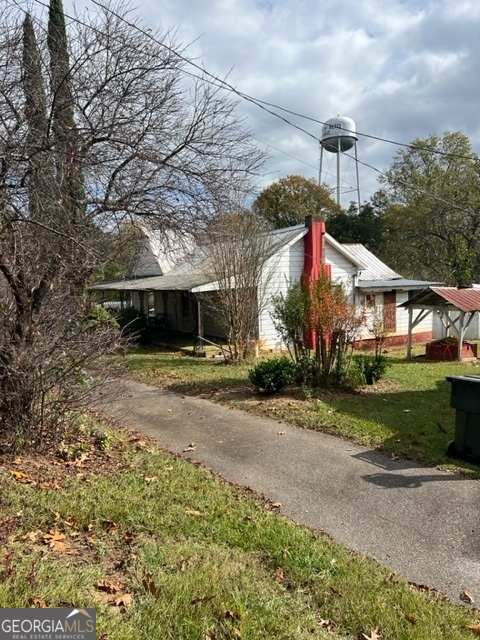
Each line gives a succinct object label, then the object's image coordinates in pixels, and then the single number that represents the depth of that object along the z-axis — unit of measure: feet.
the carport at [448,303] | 49.88
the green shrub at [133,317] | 66.80
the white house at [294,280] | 57.21
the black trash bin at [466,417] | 19.58
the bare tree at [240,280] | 48.73
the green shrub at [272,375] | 33.32
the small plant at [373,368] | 36.58
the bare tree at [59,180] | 17.35
